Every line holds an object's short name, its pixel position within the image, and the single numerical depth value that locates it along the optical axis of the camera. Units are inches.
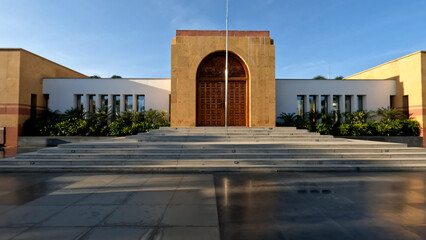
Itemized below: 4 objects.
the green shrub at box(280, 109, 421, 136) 610.9
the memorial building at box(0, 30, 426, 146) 589.9
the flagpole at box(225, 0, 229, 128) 550.9
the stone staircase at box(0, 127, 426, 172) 298.4
